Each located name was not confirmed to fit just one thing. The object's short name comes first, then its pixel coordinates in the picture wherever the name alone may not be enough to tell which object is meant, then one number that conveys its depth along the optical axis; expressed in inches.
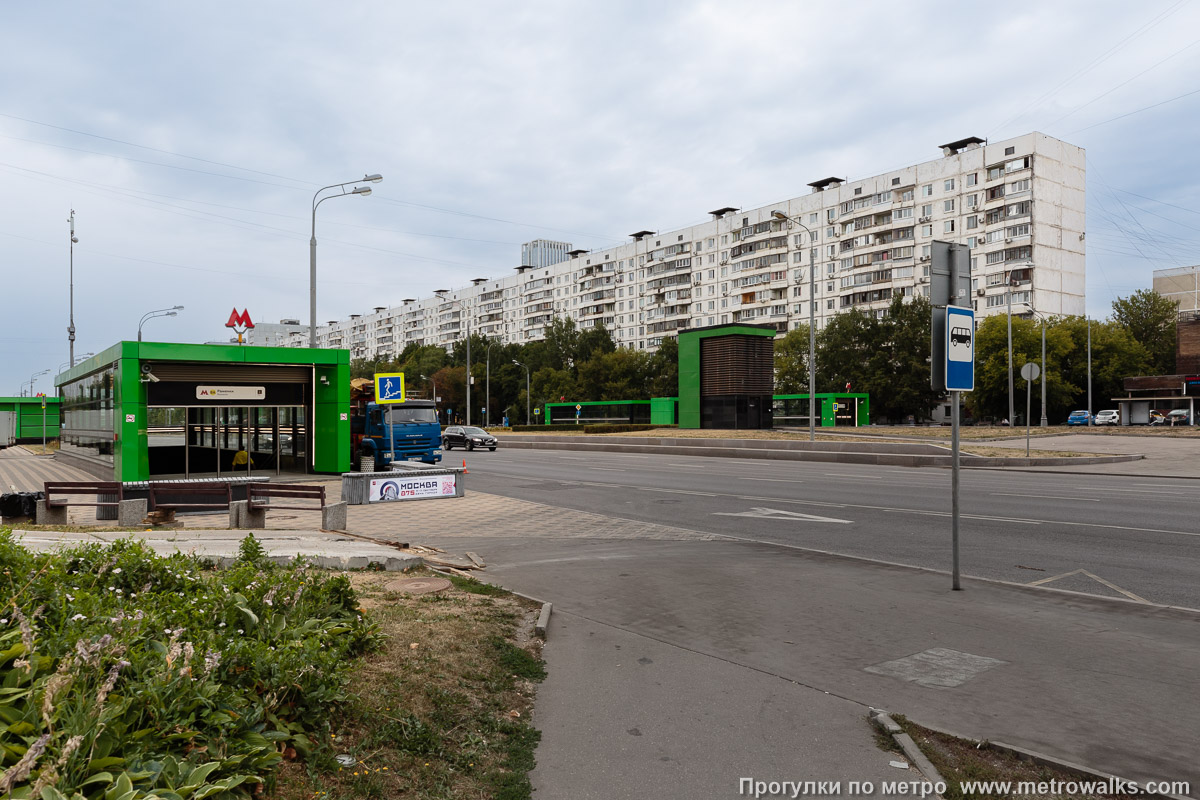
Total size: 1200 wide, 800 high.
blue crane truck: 1093.8
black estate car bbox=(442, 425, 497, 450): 1707.7
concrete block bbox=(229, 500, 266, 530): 517.3
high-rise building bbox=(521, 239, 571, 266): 7155.5
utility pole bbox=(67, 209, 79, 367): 1651.1
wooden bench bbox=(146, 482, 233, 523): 529.0
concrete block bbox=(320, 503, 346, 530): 506.6
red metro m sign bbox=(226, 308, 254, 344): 957.2
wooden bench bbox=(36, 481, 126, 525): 524.4
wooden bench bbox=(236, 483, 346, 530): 510.6
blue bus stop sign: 314.3
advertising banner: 684.7
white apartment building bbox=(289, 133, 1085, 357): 2881.4
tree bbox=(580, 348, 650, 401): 3467.0
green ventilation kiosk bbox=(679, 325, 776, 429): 1875.0
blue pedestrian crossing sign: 705.0
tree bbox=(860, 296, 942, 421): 2768.2
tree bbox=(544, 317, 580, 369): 3924.7
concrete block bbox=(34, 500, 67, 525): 526.9
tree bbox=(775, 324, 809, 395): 3203.7
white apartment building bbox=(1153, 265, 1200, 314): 3560.5
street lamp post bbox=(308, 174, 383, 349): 1011.3
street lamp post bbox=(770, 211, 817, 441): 1316.4
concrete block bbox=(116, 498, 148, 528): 508.7
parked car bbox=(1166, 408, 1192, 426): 2176.2
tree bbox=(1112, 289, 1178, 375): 3021.7
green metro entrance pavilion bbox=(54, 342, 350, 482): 843.4
